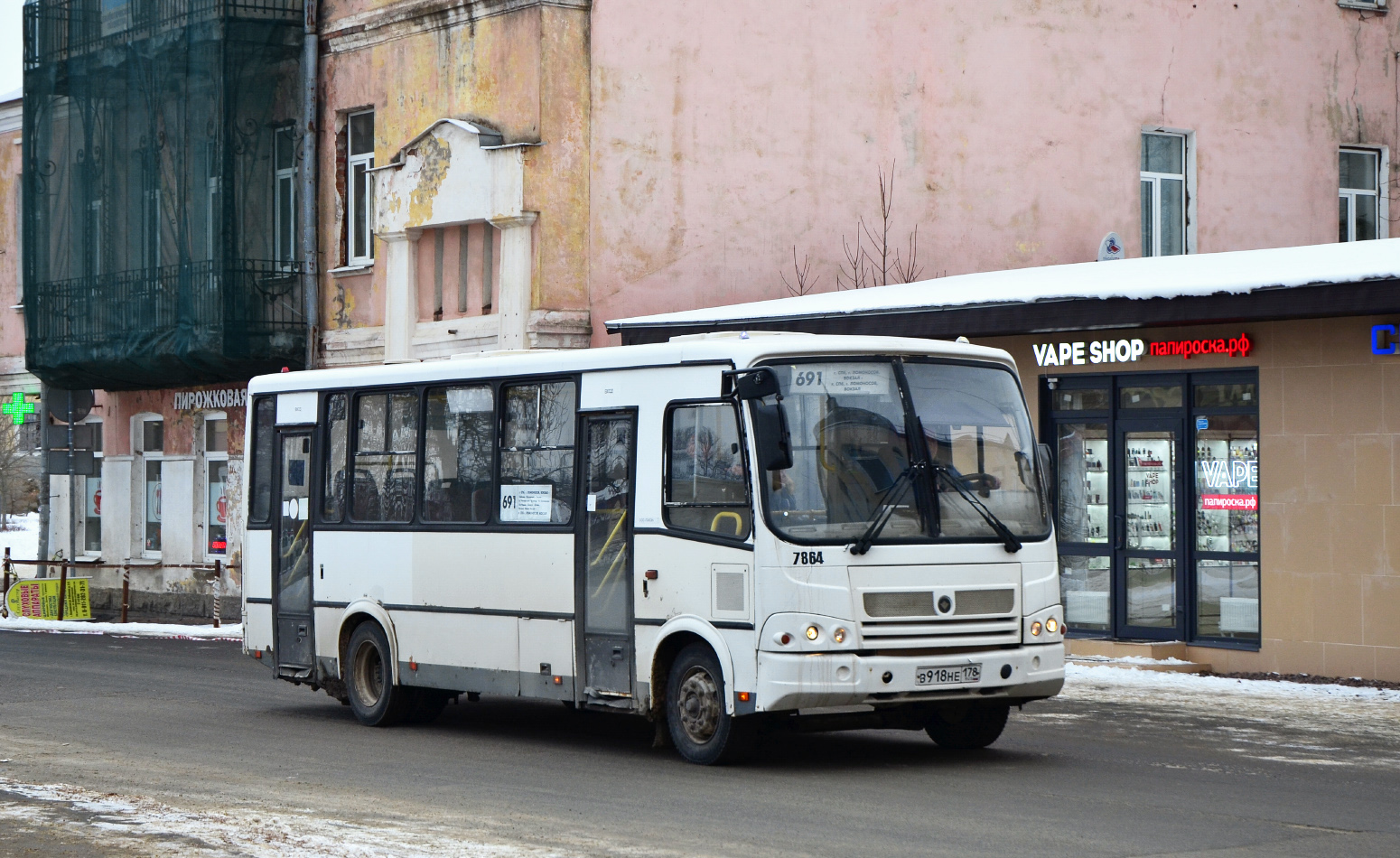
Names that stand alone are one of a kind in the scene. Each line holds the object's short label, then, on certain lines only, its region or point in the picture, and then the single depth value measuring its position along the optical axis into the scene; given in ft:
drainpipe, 100.01
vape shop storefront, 60.59
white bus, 39.96
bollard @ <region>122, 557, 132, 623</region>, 100.23
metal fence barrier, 98.32
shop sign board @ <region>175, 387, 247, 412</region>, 106.83
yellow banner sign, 102.53
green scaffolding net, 101.45
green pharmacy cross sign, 120.98
